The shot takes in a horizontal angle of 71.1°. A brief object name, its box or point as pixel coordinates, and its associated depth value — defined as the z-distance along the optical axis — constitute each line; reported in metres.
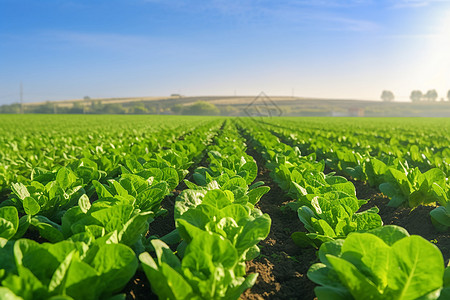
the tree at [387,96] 172.18
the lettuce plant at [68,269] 1.35
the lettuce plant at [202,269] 1.51
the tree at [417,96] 161.62
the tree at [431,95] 157.01
